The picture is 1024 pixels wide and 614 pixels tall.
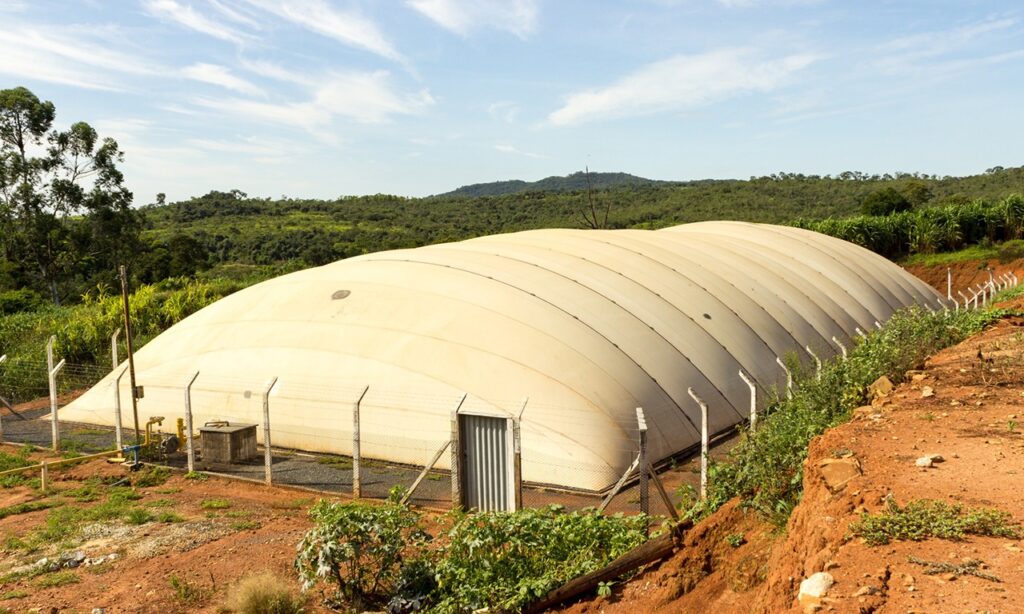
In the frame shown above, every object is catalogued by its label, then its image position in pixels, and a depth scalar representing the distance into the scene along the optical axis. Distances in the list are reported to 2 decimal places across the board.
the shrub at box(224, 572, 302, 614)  8.71
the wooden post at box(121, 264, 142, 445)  15.84
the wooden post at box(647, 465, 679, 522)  9.00
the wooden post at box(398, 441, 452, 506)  11.92
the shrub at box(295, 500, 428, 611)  8.70
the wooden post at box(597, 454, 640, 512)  10.79
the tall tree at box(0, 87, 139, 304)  48.75
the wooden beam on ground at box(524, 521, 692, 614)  7.86
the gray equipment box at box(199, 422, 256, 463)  15.45
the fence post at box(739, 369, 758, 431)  10.90
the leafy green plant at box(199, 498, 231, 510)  13.39
